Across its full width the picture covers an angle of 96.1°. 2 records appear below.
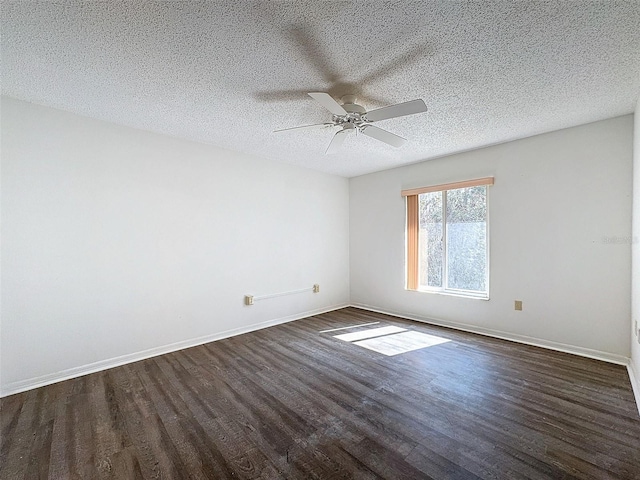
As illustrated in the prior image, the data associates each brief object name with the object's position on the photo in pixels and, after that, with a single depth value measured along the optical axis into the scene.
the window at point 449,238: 3.80
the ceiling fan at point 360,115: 2.01
